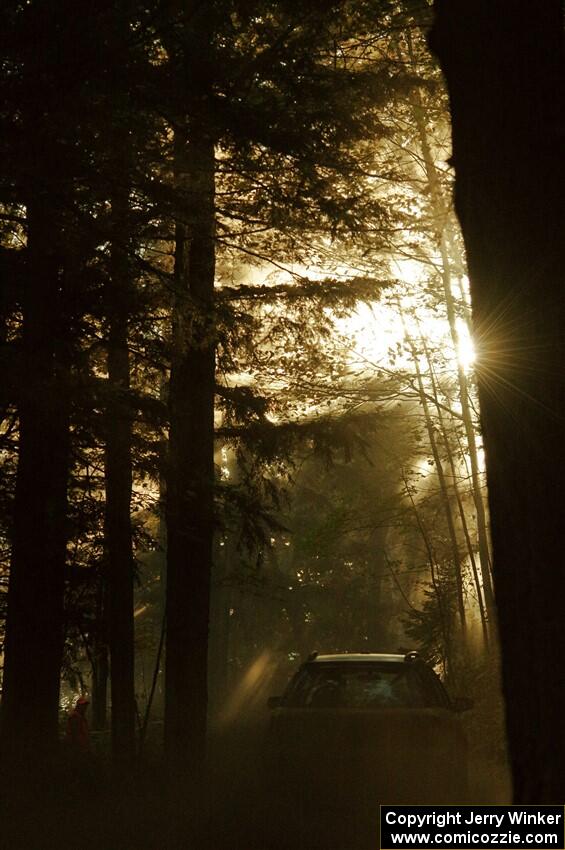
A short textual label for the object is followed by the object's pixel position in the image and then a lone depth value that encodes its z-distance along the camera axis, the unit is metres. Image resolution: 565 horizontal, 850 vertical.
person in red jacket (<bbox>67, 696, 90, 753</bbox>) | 15.24
